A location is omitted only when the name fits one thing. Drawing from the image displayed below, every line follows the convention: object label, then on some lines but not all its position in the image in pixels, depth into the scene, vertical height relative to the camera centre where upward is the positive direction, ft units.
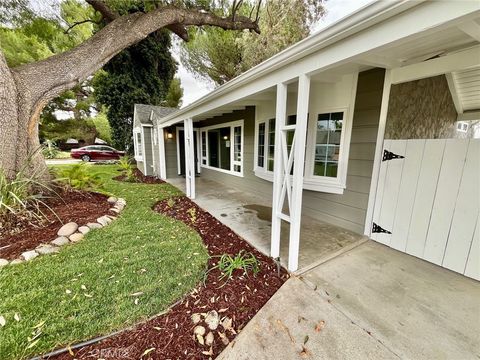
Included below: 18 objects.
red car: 50.34 -4.00
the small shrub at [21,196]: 9.94 -3.19
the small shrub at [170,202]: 15.97 -5.22
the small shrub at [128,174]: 26.30 -4.79
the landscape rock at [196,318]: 5.91 -5.26
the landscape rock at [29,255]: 8.25 -4.85
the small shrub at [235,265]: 7.89 -5.12
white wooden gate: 7.36 -2.45
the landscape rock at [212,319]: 5.79 -5.26
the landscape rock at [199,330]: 5.58 -5.28
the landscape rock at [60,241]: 9.30 -4.81
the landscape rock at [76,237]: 9.81 -4.87
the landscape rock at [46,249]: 8.71 -4.88
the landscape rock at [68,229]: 9.91 -4.59
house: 5.38 +0.78
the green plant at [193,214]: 13.34 -5.31
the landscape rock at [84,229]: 10.42 -4.76
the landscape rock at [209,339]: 5.35 -5.32
